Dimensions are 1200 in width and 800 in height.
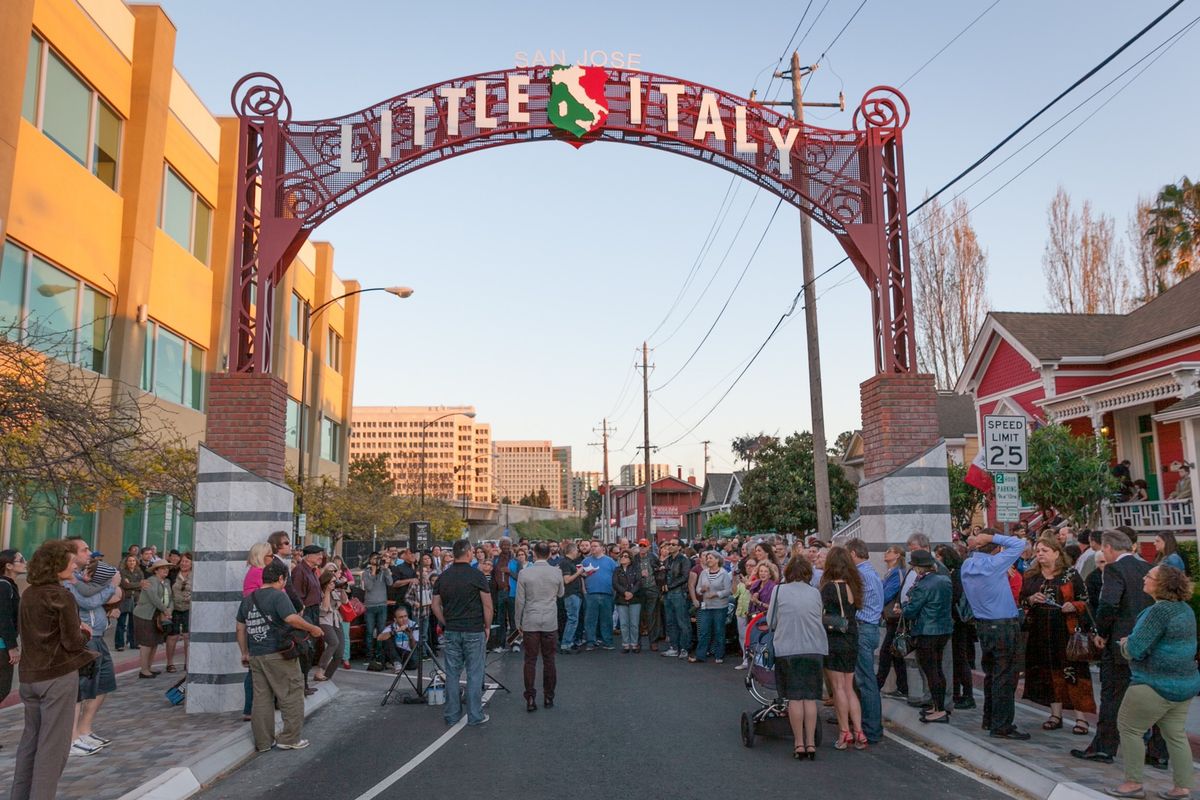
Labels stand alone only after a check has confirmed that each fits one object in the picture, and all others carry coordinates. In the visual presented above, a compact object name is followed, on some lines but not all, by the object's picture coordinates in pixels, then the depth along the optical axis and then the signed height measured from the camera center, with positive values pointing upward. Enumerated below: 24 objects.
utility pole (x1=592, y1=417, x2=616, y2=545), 71.32 +3.63
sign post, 11.24 +0.31
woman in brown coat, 6.44 -0.96
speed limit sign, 11.49 +0.97
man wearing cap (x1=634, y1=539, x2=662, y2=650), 17.86 -1.27
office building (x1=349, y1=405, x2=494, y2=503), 182.25 +18.31
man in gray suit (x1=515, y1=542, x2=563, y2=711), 11.16 -1.03
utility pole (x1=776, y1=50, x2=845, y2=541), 19.91 +3.63
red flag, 14.51 +0.76
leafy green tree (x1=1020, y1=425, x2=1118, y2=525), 20.86 +1.17
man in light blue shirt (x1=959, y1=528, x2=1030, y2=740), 8.93 -0.95
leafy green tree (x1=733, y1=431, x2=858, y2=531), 39.25 +1.51
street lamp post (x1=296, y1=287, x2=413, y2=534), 23.95 +5.09
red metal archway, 12.47 +5.16
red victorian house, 20.89 +3.86
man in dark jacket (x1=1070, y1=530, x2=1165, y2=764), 7.78 -0.83
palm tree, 33.56 +10.75
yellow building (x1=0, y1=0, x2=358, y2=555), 17.91 +7.22
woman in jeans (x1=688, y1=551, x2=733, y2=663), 15.51 -1.26
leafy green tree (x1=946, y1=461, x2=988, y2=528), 27.30 +0.90
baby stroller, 9.05 -1.76
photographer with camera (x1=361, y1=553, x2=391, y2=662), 15.62 -1.15
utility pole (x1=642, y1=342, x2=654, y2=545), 47.11 +5.08
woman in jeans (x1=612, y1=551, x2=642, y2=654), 17.52 -1.37
